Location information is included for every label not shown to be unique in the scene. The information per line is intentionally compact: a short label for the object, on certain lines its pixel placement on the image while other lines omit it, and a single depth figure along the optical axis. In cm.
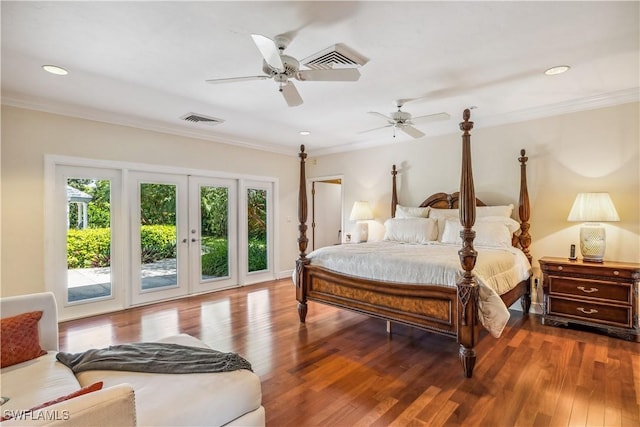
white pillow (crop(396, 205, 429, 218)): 495
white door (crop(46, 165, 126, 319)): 391
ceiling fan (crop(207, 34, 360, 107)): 238
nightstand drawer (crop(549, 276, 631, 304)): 325
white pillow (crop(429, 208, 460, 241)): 461
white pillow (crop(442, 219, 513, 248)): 389
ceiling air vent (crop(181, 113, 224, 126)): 433
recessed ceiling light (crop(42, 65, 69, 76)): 286
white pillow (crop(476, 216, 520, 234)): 405
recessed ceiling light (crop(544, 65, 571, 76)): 293
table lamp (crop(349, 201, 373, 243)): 572
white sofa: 146
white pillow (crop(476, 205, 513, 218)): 419
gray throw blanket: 178
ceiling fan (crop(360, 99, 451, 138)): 360
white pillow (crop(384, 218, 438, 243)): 452
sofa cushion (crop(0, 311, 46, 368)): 179
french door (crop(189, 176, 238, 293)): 520
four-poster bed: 256
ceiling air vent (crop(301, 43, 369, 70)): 253
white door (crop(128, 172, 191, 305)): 457
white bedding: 258
